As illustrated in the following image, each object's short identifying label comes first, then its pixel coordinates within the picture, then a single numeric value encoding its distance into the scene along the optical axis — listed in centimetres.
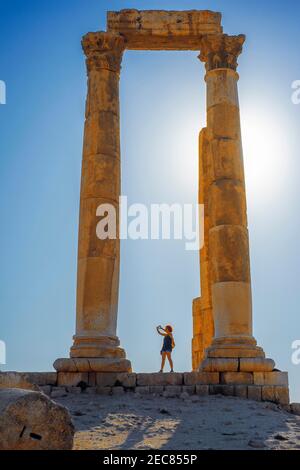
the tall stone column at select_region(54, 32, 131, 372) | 2017
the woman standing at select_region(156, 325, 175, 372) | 2317
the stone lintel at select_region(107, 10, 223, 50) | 2419
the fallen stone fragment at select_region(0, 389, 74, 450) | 919
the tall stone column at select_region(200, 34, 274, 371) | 2062
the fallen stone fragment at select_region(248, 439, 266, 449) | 1165
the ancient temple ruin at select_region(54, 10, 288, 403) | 1998
